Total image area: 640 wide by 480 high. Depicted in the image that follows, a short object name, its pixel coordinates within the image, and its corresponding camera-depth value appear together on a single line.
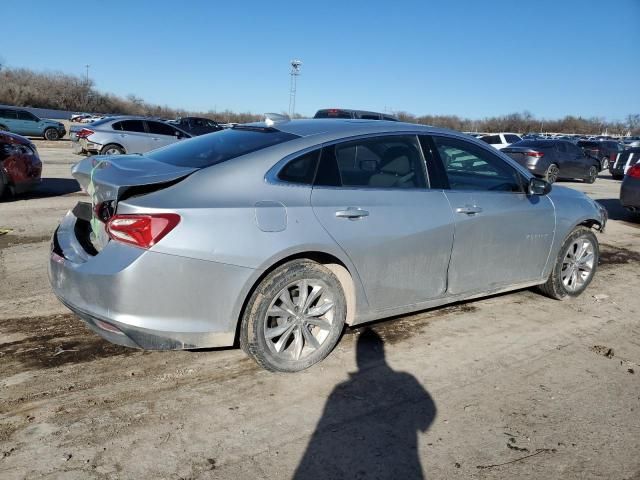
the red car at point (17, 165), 8.56
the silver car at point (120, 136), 15.03
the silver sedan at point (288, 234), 2.94
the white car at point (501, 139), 23.03
